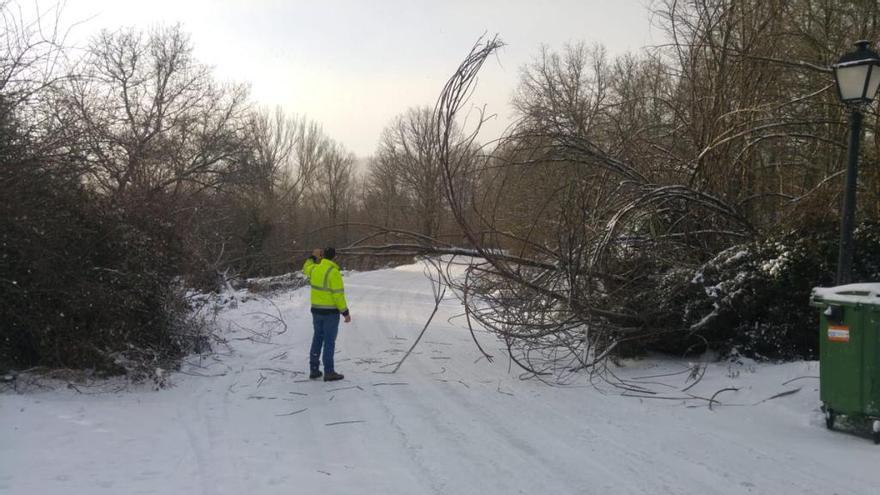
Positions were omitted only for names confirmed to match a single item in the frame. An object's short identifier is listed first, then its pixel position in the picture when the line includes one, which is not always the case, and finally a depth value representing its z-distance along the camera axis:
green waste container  5.15
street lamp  5.76
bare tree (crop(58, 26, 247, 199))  8.29
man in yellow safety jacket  8.25
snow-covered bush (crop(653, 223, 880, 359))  7.32
